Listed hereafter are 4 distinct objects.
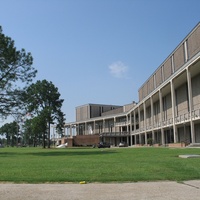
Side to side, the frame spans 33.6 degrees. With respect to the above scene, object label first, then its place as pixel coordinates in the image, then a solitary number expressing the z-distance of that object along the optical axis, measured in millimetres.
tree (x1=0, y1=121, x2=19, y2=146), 183838
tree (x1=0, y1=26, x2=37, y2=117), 37625
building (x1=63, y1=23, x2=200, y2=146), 53416
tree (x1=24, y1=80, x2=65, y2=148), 81375
